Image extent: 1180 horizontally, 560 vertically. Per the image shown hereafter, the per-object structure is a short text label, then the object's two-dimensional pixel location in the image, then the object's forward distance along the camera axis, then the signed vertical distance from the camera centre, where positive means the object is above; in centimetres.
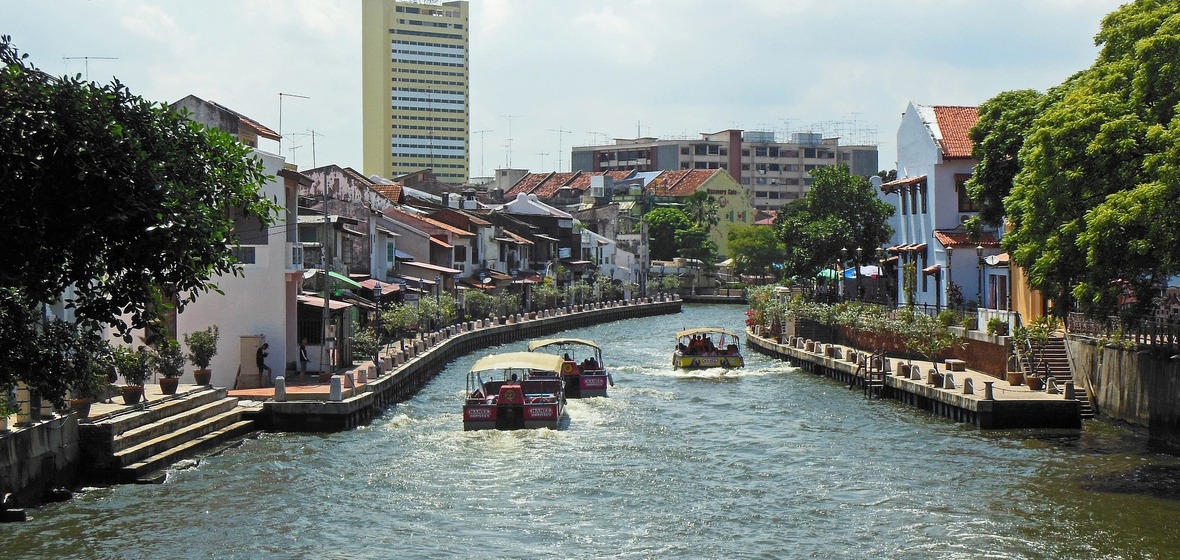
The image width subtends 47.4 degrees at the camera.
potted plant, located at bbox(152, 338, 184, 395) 3288 -169
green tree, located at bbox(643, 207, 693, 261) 14100 +691
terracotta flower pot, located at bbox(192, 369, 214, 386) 3516 -202
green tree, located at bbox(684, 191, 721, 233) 14750 +957
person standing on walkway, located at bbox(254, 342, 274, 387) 3950 -180
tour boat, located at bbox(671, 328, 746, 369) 5403 -236
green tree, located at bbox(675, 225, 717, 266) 13775 +520
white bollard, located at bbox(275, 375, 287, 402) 3541 -240
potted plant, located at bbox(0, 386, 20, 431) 2477 -198
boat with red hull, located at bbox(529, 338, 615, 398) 4494 -276
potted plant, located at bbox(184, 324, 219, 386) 3597 -132
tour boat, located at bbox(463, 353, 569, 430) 3553 -278
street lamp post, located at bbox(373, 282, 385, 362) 5576 -2
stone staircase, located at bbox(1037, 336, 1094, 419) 3916 -194
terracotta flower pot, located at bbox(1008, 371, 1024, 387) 3922 -246
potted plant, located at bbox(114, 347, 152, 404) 3044 -174
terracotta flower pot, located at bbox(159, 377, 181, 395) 3284 -208
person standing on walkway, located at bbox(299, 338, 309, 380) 4239 -193
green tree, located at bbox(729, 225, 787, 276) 13612 +458
